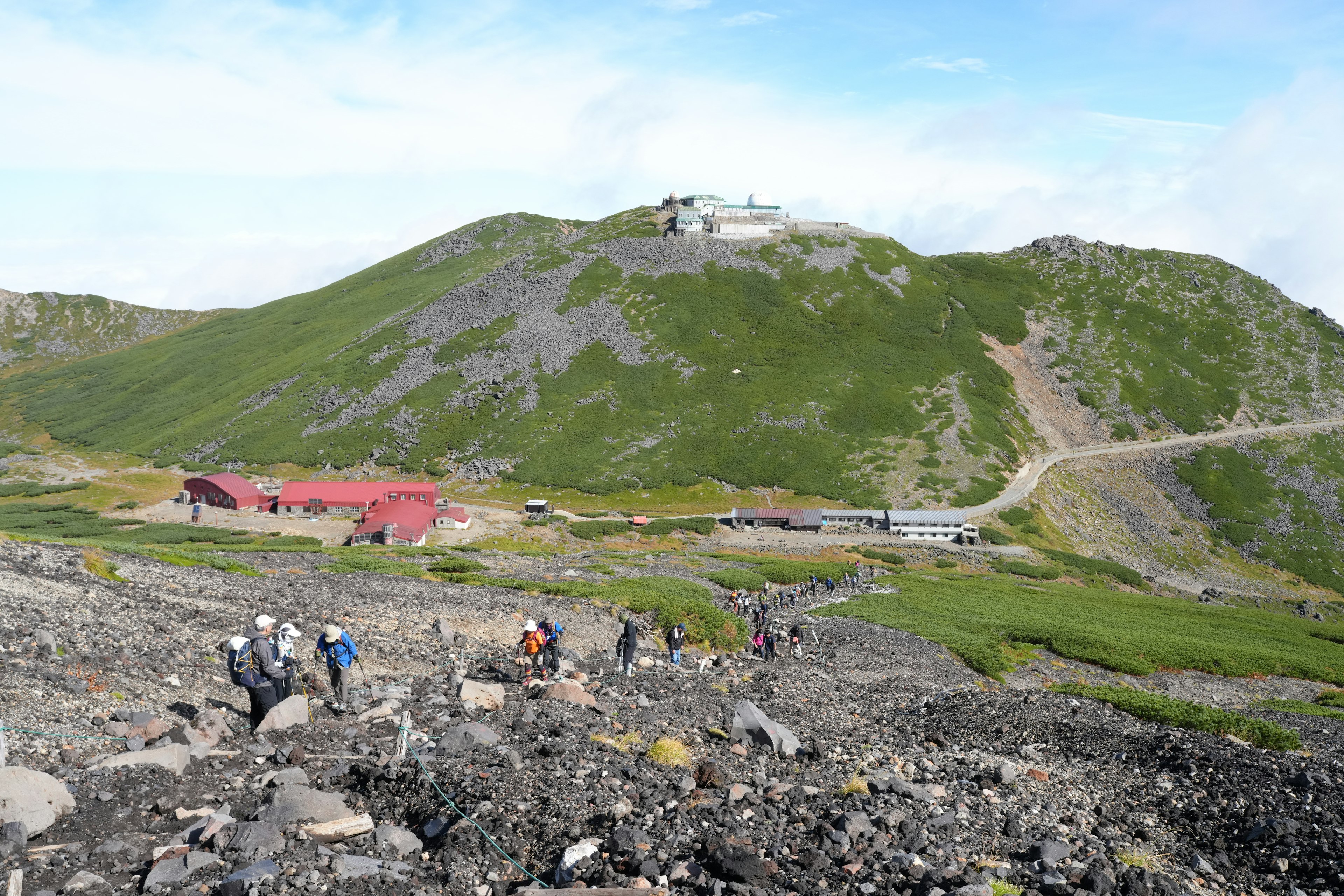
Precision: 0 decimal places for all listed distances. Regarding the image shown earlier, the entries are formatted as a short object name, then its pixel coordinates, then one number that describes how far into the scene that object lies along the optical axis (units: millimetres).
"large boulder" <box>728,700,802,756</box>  20547
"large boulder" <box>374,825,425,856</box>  13406
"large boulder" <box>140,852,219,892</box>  11883
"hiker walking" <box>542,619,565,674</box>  26609
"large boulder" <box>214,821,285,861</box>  12562
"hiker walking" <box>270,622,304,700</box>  19781
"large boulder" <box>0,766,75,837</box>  12922
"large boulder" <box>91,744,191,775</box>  15547
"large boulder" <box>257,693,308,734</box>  18734
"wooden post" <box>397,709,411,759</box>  16969
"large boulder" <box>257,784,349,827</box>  13594
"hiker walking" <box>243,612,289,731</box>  18938
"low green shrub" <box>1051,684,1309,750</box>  24125
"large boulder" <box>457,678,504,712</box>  22016
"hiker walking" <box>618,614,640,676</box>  29969
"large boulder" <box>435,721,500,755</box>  17750
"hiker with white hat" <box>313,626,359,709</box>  21562
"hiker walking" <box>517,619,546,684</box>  25672
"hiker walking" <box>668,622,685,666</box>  35281
